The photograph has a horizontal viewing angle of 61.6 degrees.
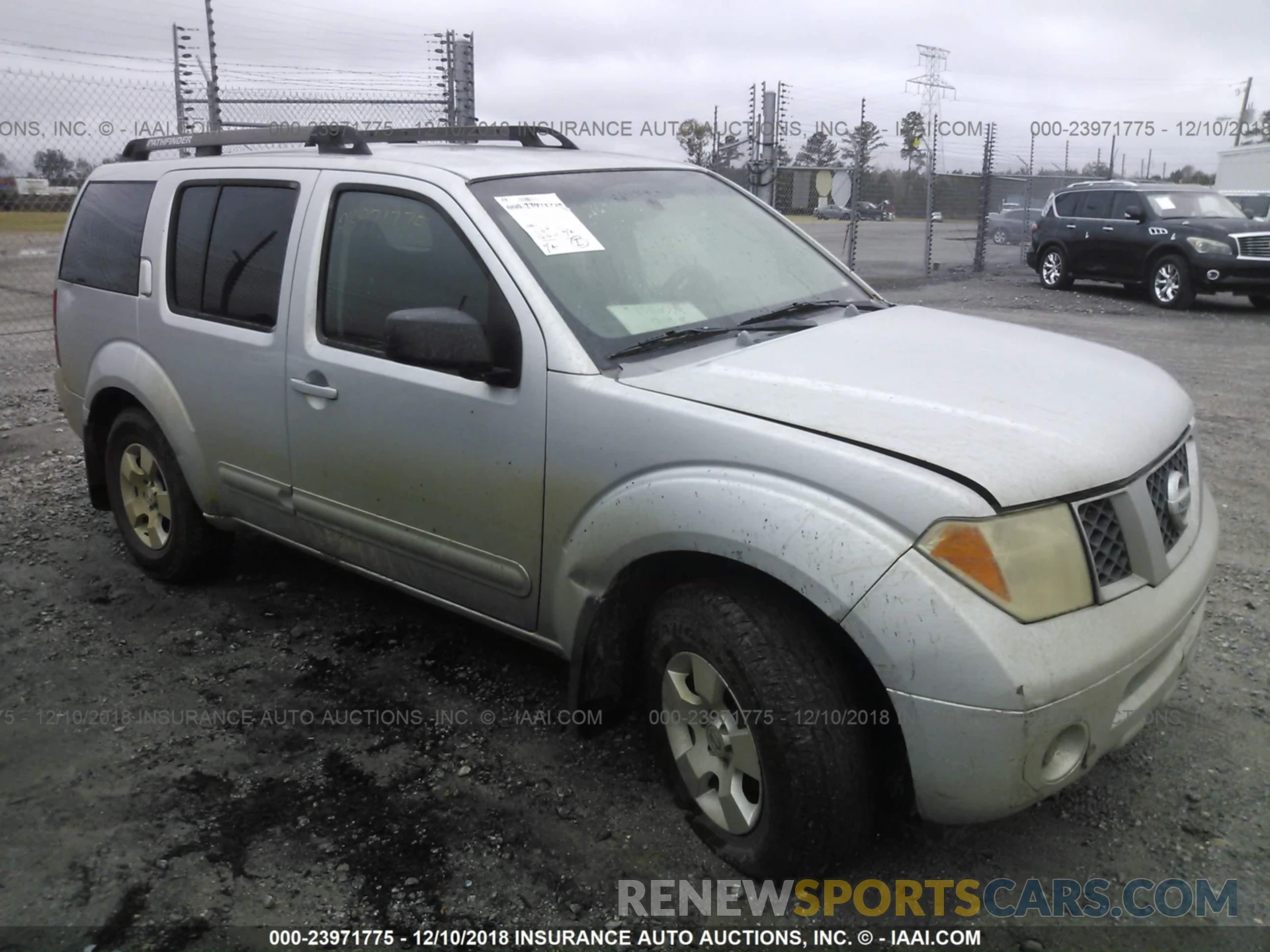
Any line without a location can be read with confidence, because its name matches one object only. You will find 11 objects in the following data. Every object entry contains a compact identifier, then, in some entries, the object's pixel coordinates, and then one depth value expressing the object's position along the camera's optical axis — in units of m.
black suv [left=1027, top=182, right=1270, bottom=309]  14.32
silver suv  2.34
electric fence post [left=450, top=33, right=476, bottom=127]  10.12
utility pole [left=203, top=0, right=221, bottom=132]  11.20
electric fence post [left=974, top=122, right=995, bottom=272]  19.50
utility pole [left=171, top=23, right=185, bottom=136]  11.60
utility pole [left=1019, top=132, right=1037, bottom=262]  22.65
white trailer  30.11
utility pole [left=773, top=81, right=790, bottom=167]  13.61
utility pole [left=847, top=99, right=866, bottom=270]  16.02
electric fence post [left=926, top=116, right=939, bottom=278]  17.88
